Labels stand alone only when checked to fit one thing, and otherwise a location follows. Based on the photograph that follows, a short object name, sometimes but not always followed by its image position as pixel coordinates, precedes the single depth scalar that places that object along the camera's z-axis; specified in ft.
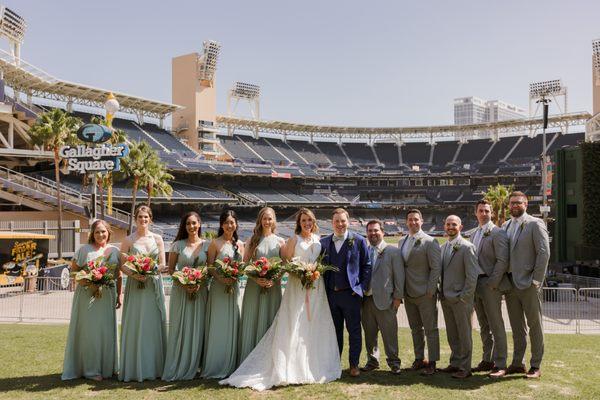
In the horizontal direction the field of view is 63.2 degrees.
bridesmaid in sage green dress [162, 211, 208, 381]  23.29
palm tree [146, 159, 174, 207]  115.24
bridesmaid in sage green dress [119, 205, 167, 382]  23.06
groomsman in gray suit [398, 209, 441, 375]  24.00
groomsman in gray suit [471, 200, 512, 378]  23.71
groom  23.44
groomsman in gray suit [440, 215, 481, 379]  23.48
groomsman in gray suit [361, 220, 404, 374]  24.07
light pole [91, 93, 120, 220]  67.10
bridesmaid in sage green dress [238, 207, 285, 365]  23.58
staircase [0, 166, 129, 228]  106.86
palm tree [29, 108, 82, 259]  96.94
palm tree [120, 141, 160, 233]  110.89
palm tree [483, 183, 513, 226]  142.19
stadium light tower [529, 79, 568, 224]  248.73
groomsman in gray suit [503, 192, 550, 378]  23.16
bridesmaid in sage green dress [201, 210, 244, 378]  23.22
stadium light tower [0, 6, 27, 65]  147.74
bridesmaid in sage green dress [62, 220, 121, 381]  23.38
